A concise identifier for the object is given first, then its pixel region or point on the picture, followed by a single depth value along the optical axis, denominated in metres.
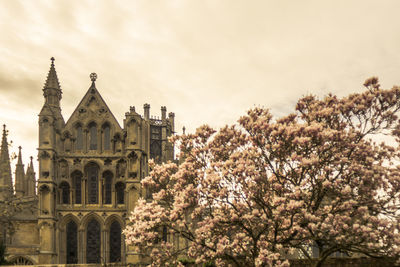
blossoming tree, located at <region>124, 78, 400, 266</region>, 16.20
